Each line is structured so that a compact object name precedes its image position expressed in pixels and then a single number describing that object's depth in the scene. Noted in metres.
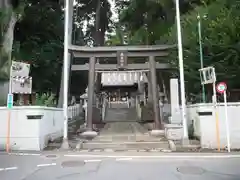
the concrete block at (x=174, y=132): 9.17
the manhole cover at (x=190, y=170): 4.95
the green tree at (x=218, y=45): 8.86
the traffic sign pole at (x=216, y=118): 7.53
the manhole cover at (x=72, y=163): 5.54
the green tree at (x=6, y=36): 10.81
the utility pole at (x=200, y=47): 9.18
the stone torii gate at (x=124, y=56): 11.59
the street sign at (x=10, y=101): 7.20
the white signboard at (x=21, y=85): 7.72
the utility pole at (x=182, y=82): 8.00
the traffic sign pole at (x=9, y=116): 7.21
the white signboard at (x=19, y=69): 7.65
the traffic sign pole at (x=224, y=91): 7.27
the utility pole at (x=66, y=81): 7.83
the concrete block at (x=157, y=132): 10.67
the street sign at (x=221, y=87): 7.27
